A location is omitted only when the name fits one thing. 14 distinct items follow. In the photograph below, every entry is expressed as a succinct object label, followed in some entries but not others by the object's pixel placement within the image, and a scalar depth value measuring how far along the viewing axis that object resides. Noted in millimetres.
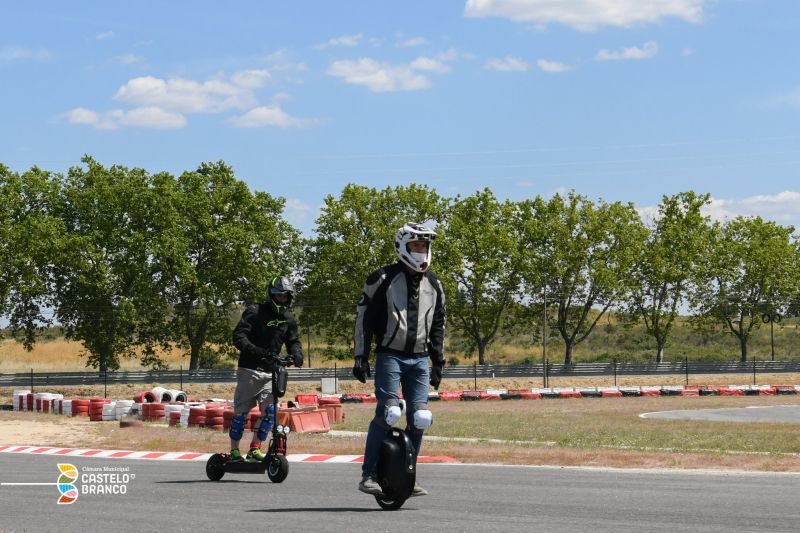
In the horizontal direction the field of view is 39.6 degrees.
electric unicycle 8102
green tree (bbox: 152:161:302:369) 63312
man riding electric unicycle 8297
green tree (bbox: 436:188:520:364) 74375
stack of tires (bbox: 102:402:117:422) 26109
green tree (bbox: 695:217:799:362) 83812
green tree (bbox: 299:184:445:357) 72312
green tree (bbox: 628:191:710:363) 80438
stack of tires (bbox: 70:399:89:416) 28953
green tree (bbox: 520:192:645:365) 77312
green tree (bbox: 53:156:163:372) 61781
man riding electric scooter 10922
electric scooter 10555
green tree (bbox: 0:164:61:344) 58406
